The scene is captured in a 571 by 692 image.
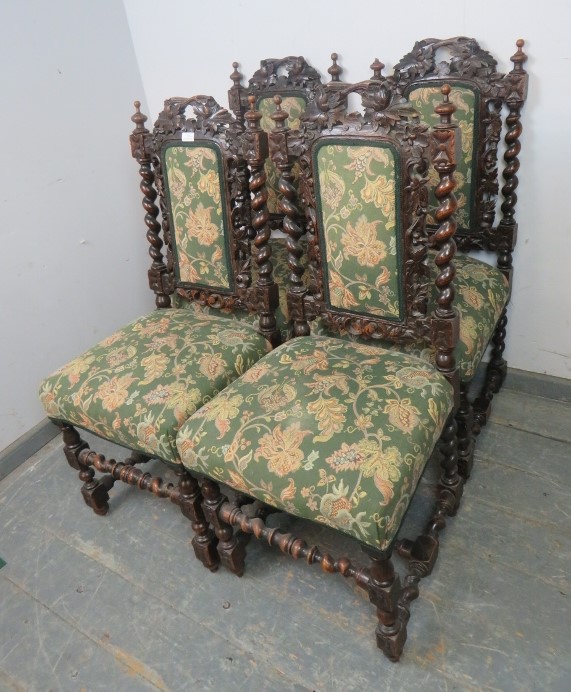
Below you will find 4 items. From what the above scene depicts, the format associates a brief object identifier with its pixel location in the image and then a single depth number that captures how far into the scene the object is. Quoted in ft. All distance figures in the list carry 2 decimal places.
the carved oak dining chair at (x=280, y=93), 5.87
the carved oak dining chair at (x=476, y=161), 5.07
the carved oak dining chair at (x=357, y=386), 3.74
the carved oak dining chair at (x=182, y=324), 4.73
